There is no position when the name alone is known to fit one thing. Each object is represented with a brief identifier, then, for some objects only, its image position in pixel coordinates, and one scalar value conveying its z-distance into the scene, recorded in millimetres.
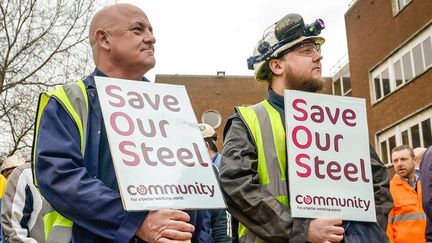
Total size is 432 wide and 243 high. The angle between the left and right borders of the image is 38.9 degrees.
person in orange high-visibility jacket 7117
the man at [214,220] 2895
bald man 2287
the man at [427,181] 5574
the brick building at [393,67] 18266
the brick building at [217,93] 33125
